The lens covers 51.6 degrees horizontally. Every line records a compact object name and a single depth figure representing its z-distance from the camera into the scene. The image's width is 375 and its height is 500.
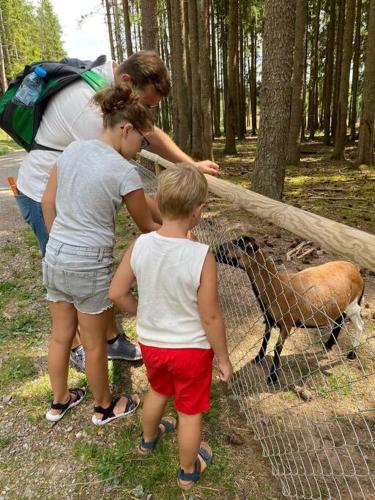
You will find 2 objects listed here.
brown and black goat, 2.92
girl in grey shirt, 1.95
